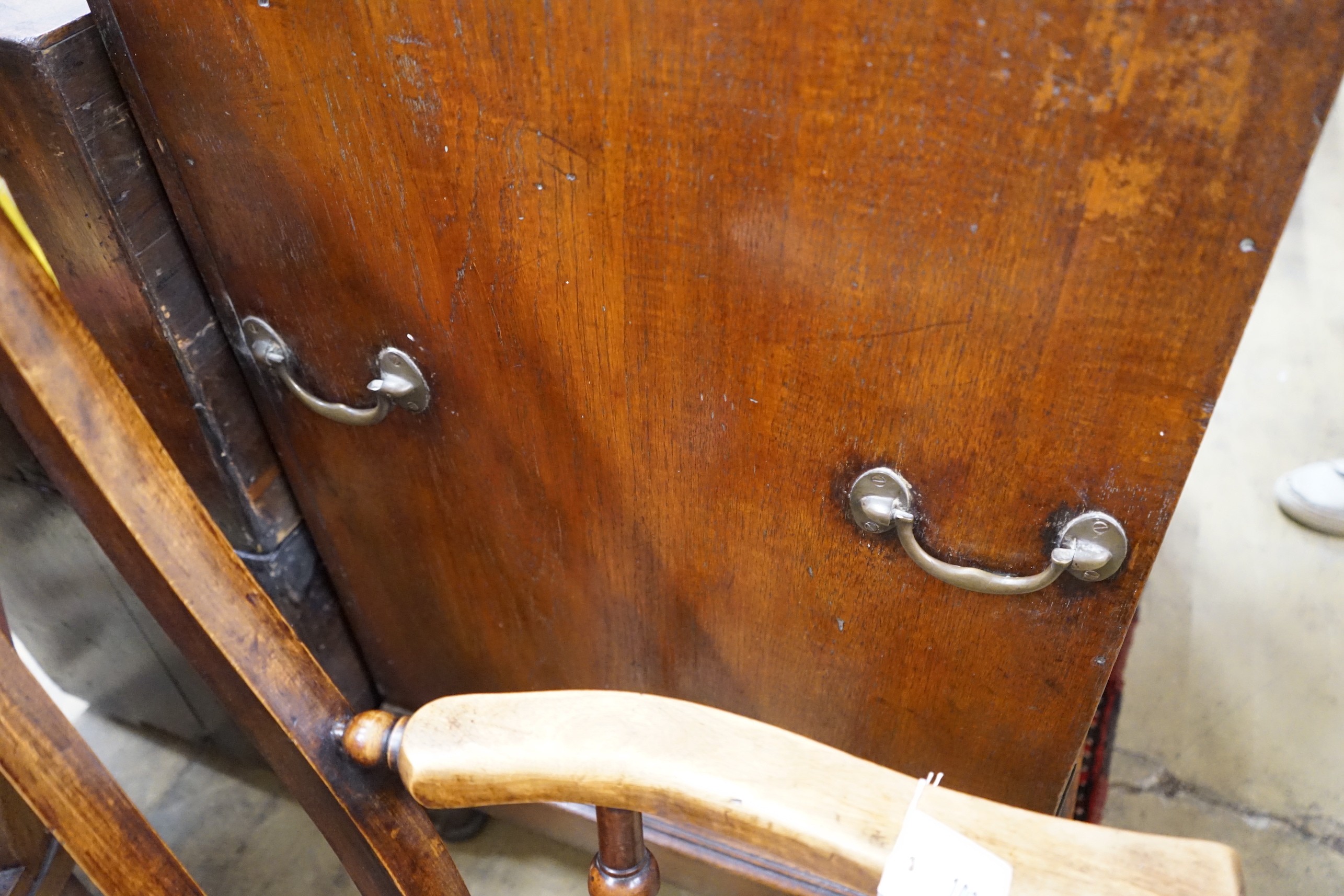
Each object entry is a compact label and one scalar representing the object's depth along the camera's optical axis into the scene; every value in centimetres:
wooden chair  48
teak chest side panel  44
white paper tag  48
